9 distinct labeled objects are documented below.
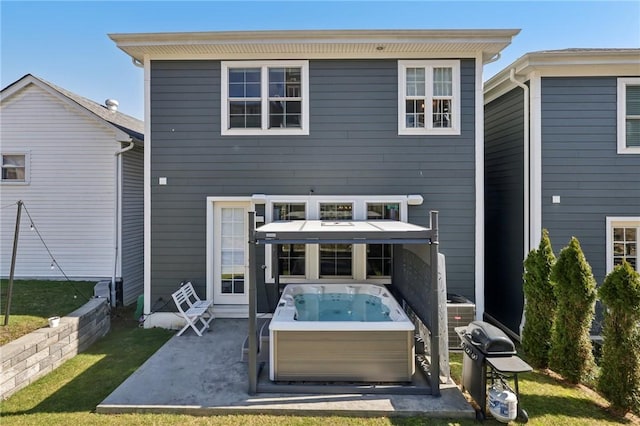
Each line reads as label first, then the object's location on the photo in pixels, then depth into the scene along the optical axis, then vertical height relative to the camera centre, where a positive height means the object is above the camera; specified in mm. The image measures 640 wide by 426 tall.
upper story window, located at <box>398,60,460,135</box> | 6582 +2248
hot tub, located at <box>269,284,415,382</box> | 4297 -1761
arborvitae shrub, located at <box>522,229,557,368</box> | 5148 -1433
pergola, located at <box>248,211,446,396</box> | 4113 -462
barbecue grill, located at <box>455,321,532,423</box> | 3664 -1661
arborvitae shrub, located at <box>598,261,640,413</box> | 3928 -1500
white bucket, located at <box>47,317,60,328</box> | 5059 -1649
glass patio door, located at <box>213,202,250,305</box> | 6848 -868
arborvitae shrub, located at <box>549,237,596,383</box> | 4586 -1412
